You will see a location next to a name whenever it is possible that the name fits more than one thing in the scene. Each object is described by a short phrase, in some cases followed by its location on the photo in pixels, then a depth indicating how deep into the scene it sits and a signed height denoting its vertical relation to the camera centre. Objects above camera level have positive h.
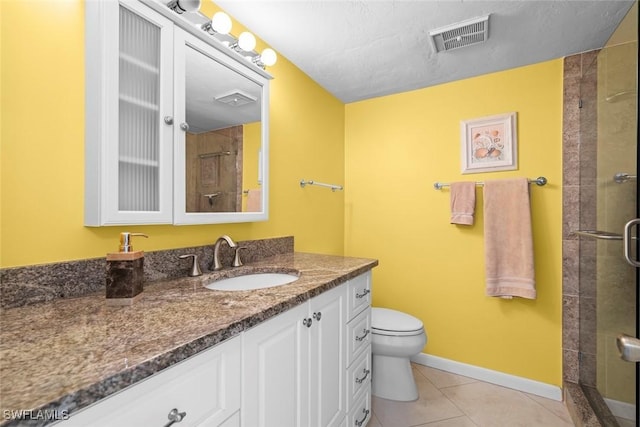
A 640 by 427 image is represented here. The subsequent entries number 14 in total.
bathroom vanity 0.46 -0.28
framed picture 1.97 +0.49
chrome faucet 1.32 -0.19
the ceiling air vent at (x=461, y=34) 1.52 +1.00
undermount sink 1.27 -0.32
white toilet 1.75 -0.87
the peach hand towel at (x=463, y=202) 2.02 +0.08
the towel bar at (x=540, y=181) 1.86 +0.21
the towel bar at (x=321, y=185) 2.02 +0.22
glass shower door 1.25 -0.04
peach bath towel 1.84 -0.17
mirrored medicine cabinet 0.92 +0.36
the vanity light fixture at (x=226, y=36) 1.09 +0.79
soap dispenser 0.86 -0.19
